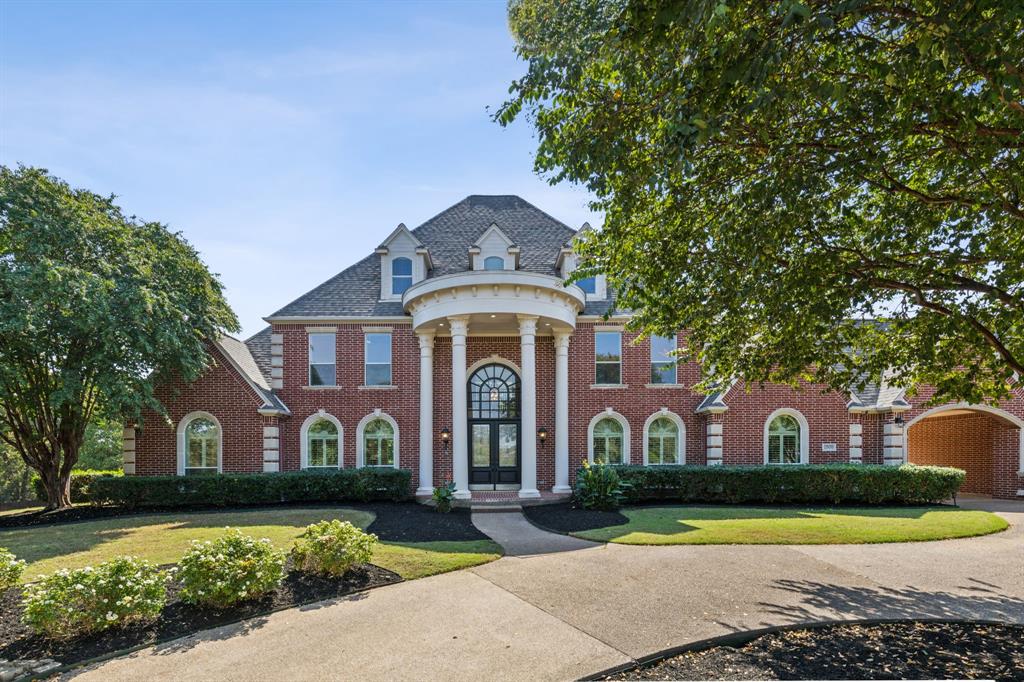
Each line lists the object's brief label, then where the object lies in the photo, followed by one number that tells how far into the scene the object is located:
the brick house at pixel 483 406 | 16.42
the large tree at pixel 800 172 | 4.17
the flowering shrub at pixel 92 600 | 5.35
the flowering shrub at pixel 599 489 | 13.66
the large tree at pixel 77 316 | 11.84
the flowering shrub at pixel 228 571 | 6.09
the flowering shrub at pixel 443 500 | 13.62
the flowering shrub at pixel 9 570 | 6.35
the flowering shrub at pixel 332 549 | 7.23
